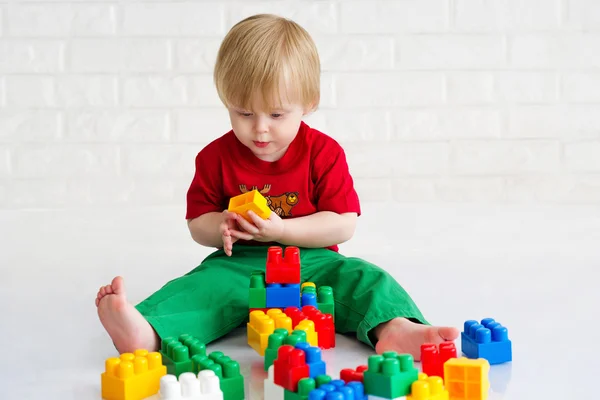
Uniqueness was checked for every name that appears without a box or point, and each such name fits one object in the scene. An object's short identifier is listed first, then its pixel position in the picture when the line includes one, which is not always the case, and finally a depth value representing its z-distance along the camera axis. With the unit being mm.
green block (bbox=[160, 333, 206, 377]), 1653
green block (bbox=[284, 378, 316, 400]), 1504
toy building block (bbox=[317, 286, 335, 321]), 1839
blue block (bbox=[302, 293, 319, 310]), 1821
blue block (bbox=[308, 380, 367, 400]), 1482
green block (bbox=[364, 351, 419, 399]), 1510
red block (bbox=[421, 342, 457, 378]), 1645
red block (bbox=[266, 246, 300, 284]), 1801
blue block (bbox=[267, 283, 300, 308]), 1798
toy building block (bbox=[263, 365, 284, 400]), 1551
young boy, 1781
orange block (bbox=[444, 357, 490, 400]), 1584
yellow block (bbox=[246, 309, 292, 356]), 1724
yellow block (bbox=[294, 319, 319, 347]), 1711
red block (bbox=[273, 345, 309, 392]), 1528
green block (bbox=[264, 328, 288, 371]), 1654
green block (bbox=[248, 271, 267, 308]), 1804
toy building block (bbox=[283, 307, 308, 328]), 1752
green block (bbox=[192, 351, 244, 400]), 1604
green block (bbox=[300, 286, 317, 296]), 1839
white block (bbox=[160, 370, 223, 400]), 1563
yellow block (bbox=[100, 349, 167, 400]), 1615
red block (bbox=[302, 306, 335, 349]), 1789
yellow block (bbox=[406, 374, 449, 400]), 1526
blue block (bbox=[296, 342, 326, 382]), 1545
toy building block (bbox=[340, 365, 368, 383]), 1542
